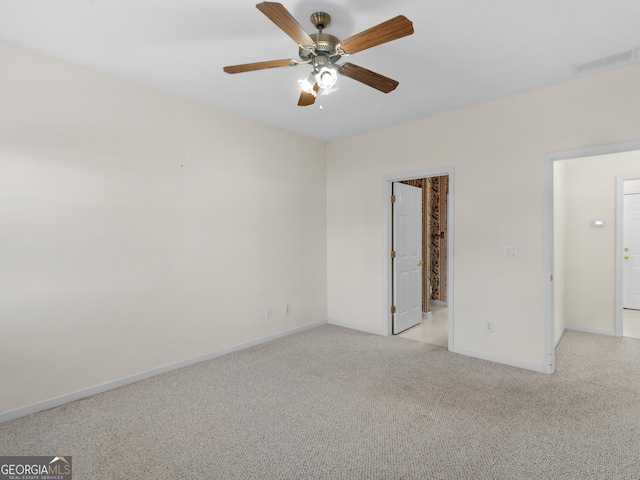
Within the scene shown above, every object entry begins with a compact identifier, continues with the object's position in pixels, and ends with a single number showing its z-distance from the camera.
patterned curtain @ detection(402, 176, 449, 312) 6.01
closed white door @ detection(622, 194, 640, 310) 5.66
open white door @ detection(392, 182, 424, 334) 4.51
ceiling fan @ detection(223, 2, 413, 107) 1.63
